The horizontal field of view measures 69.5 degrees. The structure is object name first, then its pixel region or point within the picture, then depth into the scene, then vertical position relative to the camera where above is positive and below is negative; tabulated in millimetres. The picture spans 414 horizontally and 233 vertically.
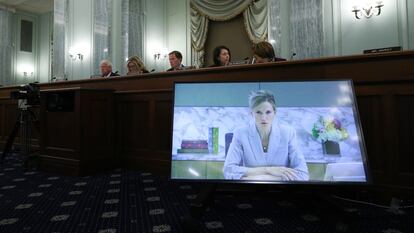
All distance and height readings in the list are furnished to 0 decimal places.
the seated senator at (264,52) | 3016 +743
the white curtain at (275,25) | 5159 +1753
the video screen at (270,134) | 1595 -47
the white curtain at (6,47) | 9148 +2498
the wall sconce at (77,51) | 6715 +1737
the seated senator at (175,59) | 4160 +941
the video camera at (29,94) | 3207 +359
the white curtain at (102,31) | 6441 +2074
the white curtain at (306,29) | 4719 +1555
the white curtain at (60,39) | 7016 +2098
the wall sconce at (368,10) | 4258 +1669
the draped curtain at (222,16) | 5840 +2323
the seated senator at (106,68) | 4832 +952
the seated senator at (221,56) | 3654 +858
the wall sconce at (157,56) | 7298 +1724
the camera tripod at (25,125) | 3238 +28
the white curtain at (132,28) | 6512 +2210
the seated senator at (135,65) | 4496 +928
